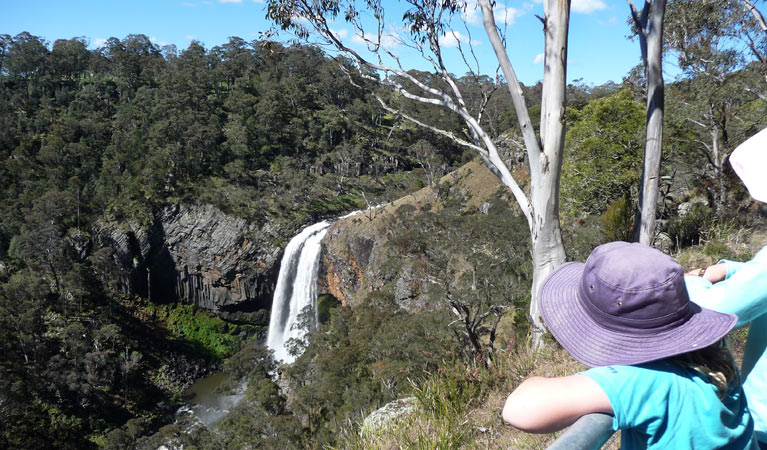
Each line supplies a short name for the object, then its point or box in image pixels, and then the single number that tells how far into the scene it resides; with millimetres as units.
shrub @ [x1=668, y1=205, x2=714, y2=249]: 8047
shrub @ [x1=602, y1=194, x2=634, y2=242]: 6730
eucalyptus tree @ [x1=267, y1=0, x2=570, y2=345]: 4168
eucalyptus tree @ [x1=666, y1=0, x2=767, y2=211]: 11117
